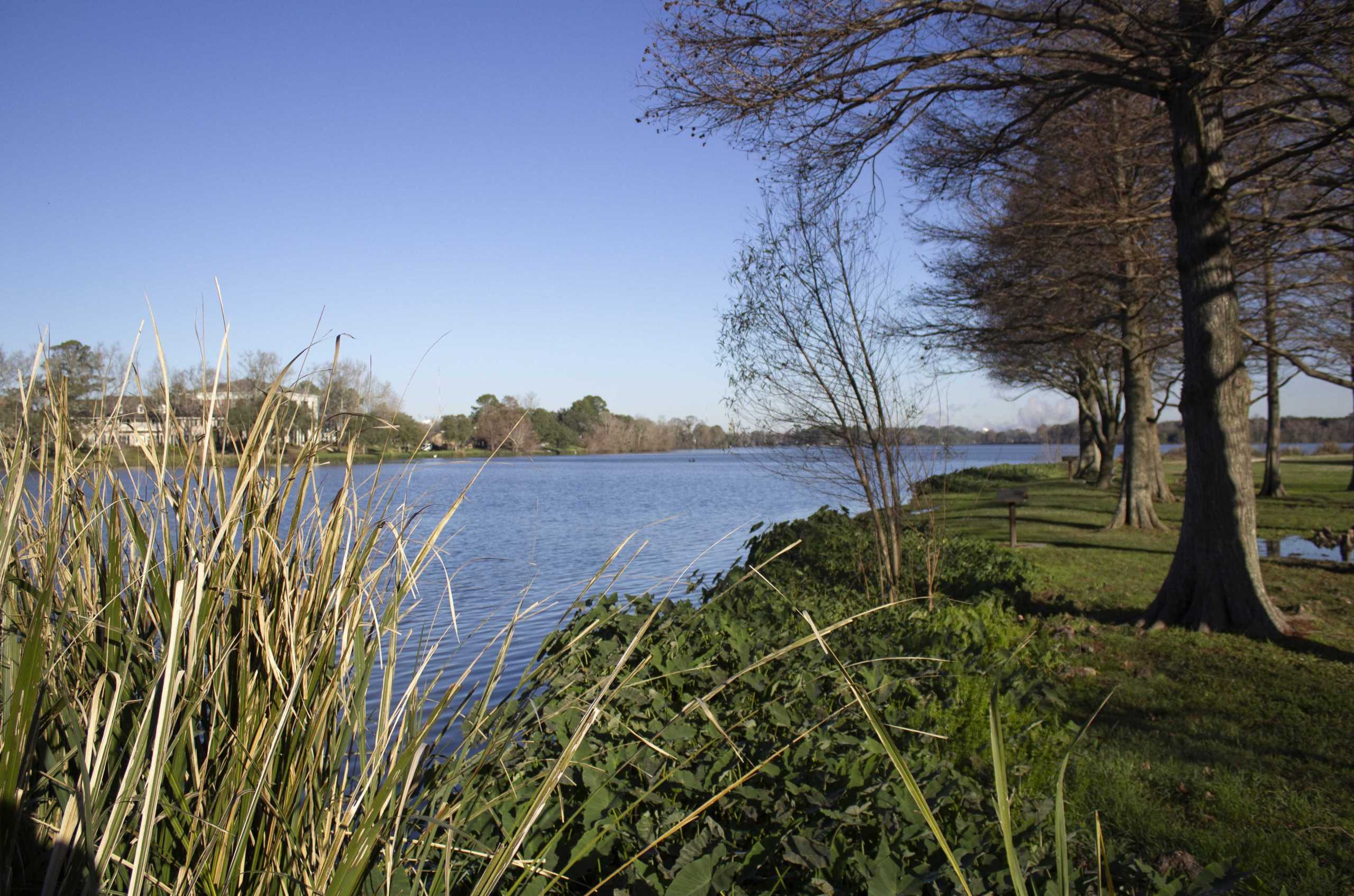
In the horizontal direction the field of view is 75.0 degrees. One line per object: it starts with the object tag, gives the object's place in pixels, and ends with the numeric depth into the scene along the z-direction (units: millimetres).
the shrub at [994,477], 8097
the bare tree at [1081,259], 11430
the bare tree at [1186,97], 6641
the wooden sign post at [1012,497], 11977
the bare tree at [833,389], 7641
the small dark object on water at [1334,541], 10117
